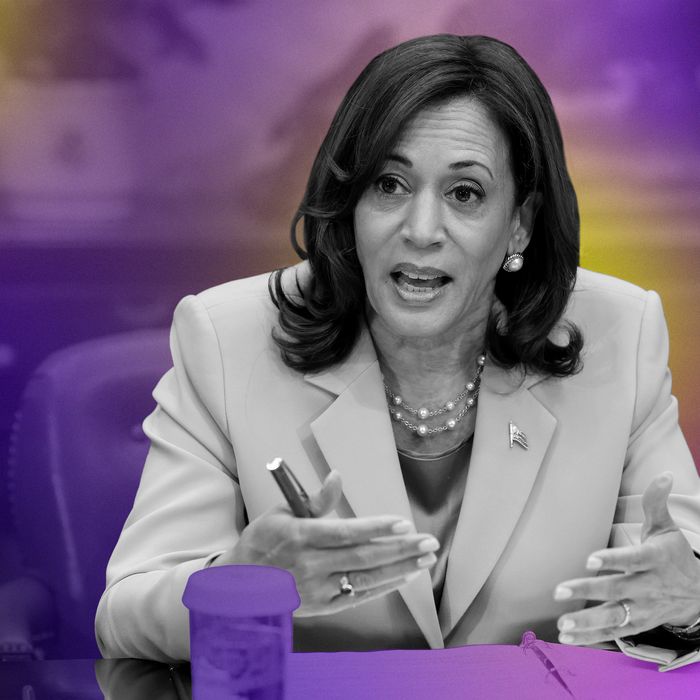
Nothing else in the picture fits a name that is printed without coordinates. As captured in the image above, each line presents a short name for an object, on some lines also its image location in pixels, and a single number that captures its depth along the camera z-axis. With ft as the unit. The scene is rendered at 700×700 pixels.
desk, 17.01
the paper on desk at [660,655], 17.19
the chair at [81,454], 18.59
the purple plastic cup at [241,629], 16.46
